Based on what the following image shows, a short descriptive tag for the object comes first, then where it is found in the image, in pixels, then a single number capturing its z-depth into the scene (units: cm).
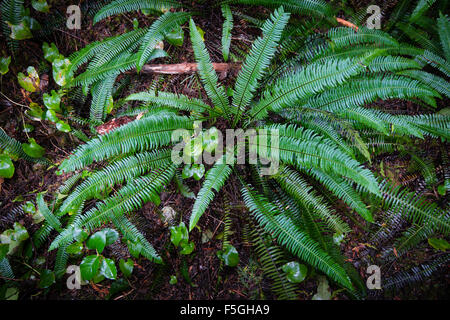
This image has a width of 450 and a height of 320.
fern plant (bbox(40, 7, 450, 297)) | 234
